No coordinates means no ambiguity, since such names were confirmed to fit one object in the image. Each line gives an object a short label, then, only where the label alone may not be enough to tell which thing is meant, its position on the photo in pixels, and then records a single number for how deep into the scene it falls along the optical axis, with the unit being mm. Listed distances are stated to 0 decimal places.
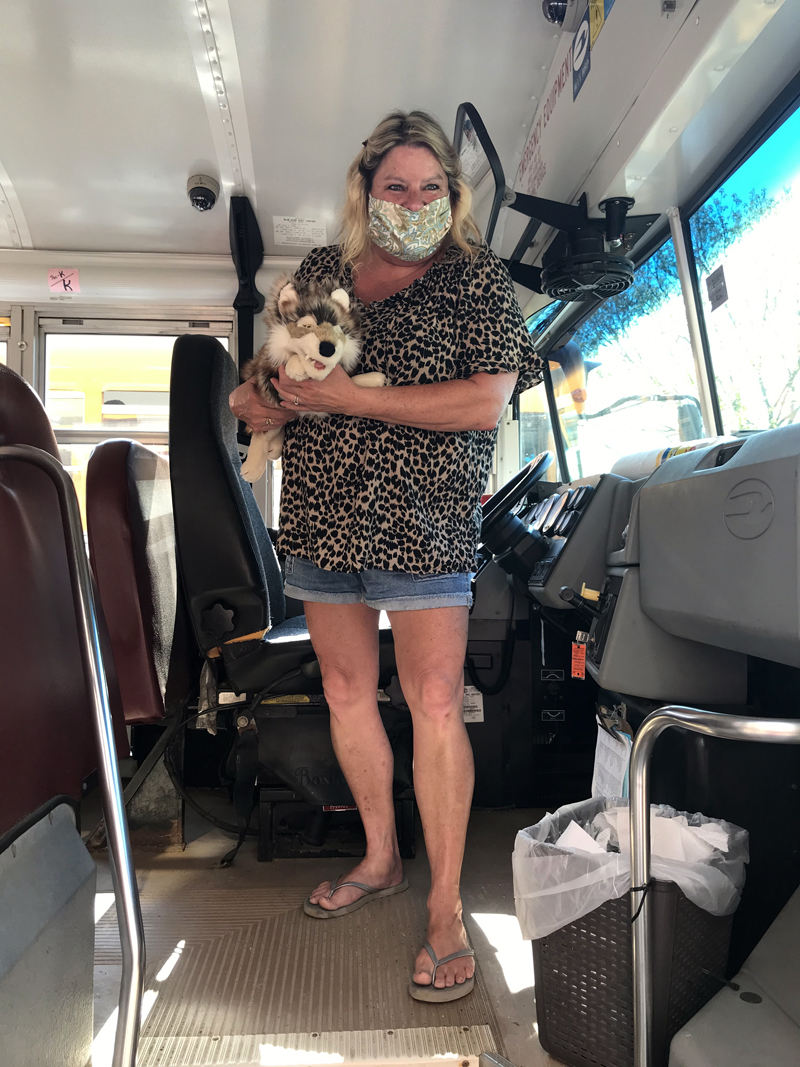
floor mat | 1116
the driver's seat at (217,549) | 1731
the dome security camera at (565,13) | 2045
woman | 1394
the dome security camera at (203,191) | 3020
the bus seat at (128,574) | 1714
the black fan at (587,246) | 2027
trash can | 1023
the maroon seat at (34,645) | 1061
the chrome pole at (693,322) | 2072
